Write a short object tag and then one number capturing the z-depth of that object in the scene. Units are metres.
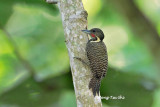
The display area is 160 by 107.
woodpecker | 7.36
